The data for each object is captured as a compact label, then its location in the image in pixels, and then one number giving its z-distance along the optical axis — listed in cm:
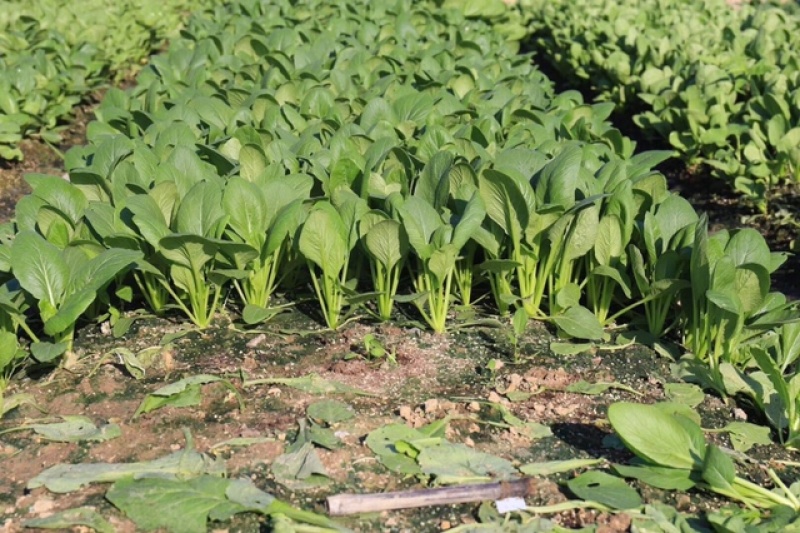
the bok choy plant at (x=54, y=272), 292
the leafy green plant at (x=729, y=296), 291
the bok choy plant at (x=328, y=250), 320
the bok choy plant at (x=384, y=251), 321
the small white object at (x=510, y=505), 230
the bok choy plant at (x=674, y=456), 235
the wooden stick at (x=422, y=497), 230
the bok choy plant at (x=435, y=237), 314
